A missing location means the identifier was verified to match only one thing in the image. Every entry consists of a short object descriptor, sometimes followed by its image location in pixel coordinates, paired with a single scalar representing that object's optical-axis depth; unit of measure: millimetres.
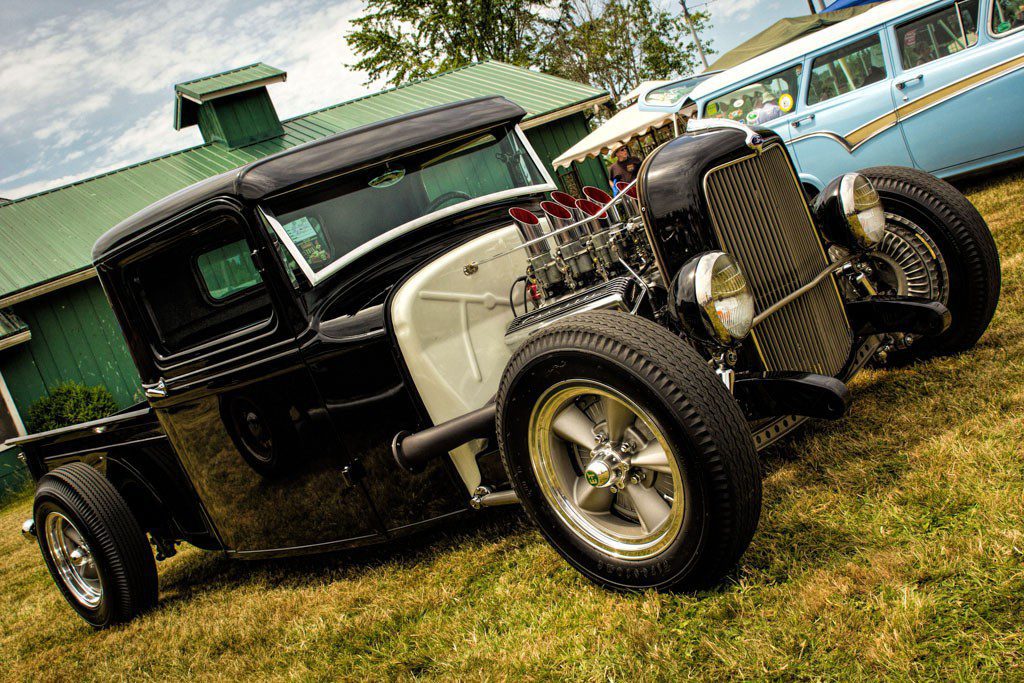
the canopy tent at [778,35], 18453
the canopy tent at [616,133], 11734
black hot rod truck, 2221
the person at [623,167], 9047
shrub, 10609
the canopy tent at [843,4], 20512
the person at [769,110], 7516
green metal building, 11297
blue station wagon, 6312
